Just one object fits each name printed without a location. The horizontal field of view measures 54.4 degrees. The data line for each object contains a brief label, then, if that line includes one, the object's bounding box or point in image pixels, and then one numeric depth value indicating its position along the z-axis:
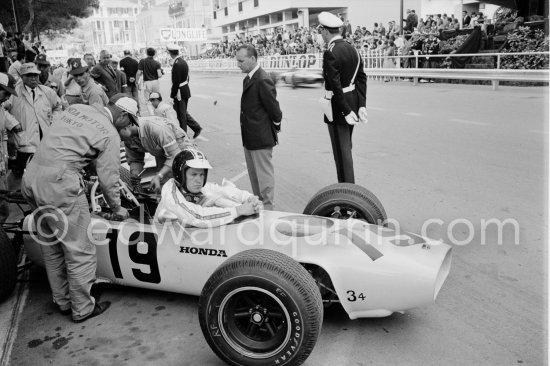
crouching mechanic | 5.32
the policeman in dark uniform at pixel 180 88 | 10.87
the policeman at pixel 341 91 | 5.84
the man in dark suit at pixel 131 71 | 15.78
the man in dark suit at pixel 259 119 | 5.66
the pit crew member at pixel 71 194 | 3.80
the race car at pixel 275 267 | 3.09
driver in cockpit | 3.85
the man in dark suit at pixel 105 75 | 12.43
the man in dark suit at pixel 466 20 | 21.58
